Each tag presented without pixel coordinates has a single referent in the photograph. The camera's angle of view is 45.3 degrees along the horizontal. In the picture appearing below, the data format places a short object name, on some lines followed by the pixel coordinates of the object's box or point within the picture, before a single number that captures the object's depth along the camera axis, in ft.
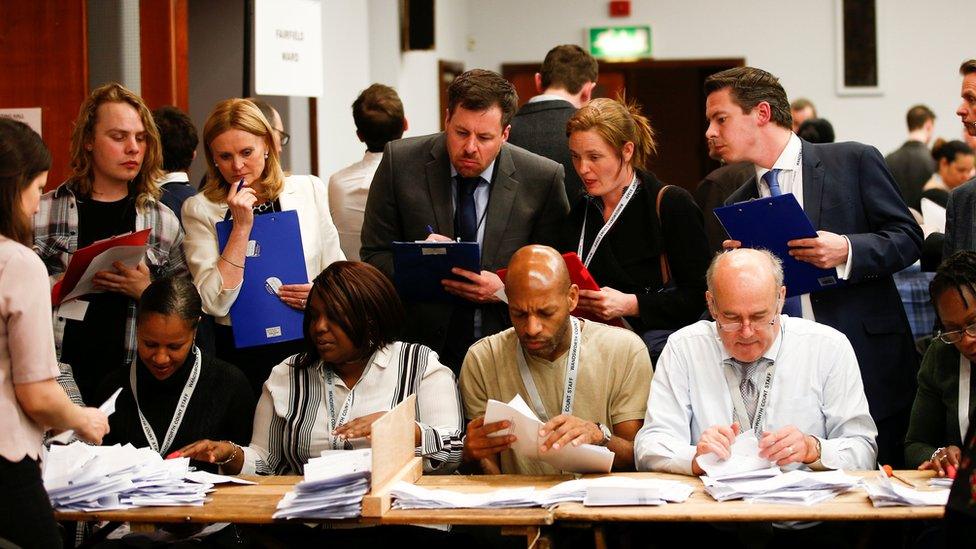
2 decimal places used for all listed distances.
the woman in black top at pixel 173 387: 11.75
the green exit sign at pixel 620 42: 38.65
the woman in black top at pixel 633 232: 12.46
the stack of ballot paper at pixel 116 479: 9.91
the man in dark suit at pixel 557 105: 15.55
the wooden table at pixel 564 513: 9.02
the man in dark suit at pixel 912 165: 29.35
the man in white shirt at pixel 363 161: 16.14
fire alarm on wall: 38.52
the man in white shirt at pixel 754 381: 10.65
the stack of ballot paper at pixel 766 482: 9.36
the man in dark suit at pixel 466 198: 13.06
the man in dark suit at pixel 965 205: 12.07
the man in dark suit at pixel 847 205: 12.35
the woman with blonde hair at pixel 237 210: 12.91
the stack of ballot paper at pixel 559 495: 9.34
